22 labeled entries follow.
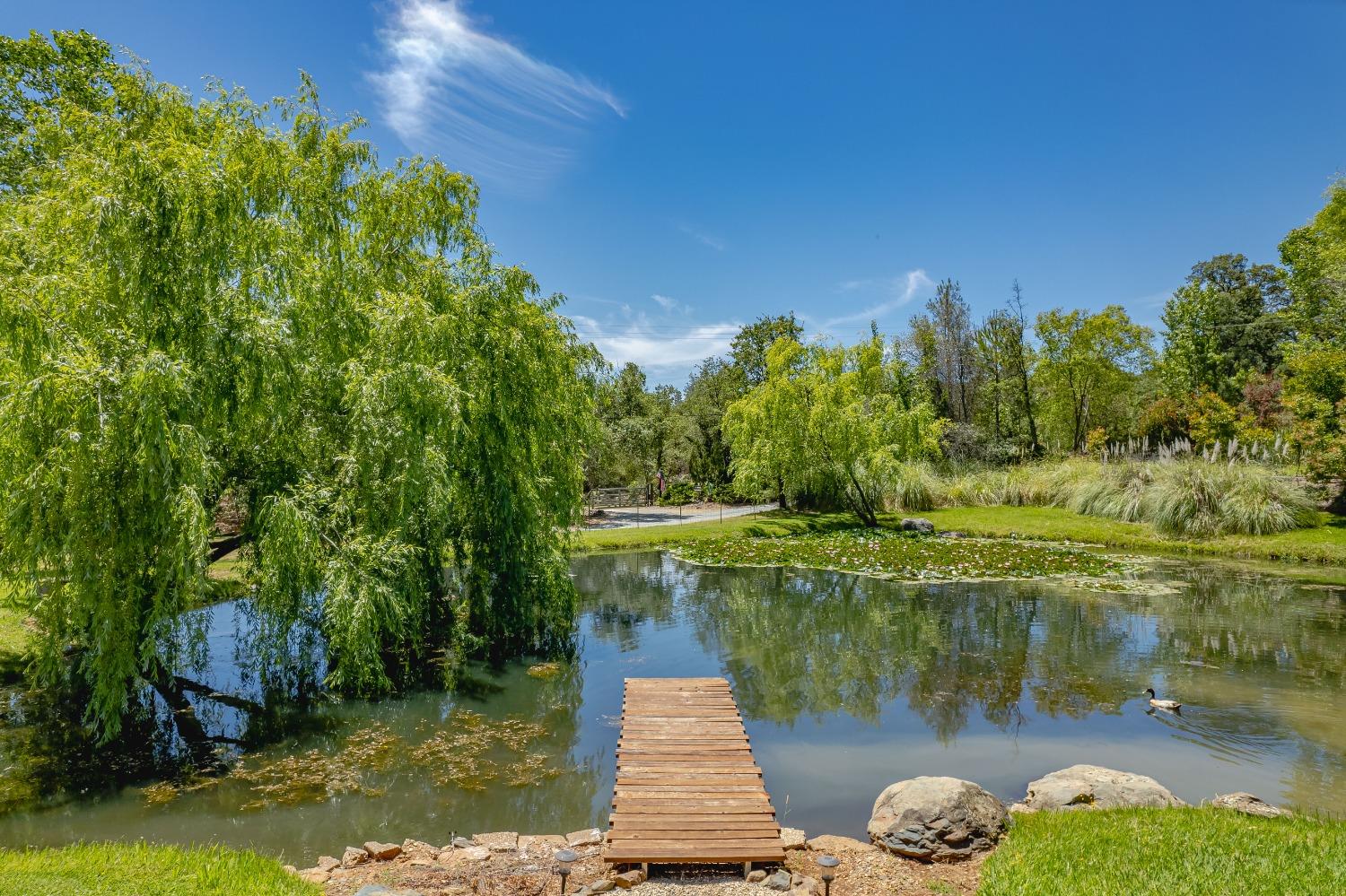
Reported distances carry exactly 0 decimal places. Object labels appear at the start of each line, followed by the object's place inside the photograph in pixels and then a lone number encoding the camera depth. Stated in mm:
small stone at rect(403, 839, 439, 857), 6738
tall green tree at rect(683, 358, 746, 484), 46219
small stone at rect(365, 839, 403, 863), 6645
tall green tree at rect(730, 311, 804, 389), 47500
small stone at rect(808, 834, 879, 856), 6605
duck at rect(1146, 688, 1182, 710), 10508
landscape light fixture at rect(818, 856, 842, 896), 5348
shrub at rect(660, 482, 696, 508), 44781
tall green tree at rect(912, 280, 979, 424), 46875
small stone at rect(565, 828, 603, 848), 6945
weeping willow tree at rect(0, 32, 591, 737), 8109
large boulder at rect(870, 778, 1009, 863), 6363
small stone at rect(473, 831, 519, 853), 6816
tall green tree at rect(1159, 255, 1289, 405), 41531
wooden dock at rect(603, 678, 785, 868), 6188
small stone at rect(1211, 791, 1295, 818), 6816
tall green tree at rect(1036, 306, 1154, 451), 39188
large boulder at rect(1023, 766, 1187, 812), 7047
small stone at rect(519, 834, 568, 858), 6727
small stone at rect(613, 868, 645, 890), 5941
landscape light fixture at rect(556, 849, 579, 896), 5480
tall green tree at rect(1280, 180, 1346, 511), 23281
